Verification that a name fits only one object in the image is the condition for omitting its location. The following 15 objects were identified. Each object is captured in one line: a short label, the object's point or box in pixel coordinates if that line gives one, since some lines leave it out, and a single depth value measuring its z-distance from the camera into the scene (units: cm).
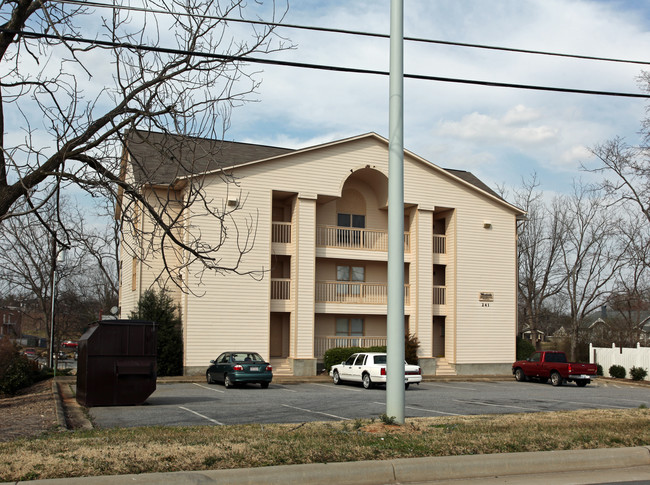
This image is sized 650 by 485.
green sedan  2494
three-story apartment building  3047
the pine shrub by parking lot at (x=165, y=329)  2906
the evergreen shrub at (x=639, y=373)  3466
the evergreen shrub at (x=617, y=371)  3588
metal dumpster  1689
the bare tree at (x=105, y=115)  1123
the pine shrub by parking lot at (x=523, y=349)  3844
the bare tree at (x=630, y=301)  4285
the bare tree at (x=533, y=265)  5481
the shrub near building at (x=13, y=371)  2353
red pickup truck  2978
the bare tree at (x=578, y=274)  5288
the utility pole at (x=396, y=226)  1079
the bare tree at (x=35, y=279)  4622
